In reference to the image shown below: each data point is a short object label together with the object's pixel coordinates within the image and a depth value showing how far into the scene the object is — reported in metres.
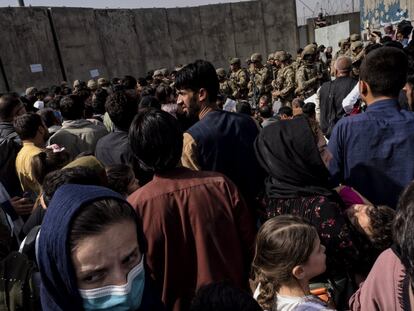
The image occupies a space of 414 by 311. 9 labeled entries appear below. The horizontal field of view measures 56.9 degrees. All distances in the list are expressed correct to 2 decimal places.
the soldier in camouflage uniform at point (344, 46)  9.39
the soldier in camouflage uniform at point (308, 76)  7.21
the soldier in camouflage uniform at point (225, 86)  8.83
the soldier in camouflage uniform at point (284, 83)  7.52
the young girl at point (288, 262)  1.49
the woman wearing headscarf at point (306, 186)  1.65
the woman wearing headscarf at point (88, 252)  1.11
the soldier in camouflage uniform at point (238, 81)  8.96
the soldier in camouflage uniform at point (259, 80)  8.49
